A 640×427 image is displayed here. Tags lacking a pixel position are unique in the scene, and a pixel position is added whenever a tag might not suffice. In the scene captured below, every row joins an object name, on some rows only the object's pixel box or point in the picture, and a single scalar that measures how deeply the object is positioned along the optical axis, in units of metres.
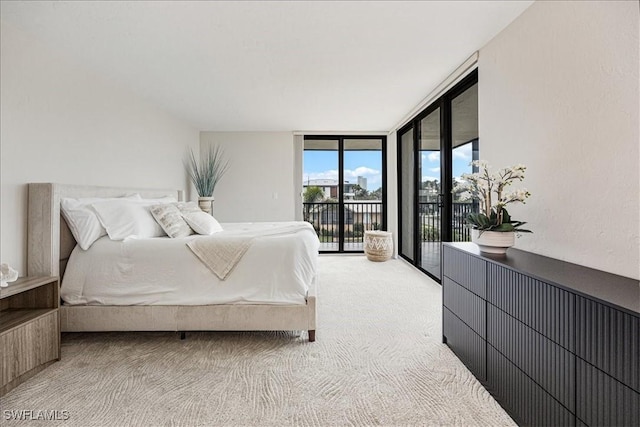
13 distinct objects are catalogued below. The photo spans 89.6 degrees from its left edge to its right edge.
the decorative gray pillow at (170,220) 2.88
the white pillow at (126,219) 2.53
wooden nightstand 1.77
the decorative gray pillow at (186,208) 3.22
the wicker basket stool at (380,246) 5.41
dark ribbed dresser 1.04
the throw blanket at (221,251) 2.33
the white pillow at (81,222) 2.40
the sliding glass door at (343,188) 6.10
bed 2.34
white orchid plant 1.89
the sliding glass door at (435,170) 3.34
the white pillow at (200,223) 3.06
